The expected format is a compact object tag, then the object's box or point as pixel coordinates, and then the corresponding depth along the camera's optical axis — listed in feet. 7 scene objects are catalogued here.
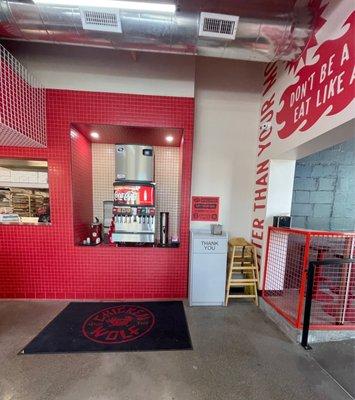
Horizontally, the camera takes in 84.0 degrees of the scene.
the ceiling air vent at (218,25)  5.78
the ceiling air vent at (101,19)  5.62
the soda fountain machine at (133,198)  9.12
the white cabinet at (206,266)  8.81
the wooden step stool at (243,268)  9.09
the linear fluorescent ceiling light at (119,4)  5.49
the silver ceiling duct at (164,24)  5.66
